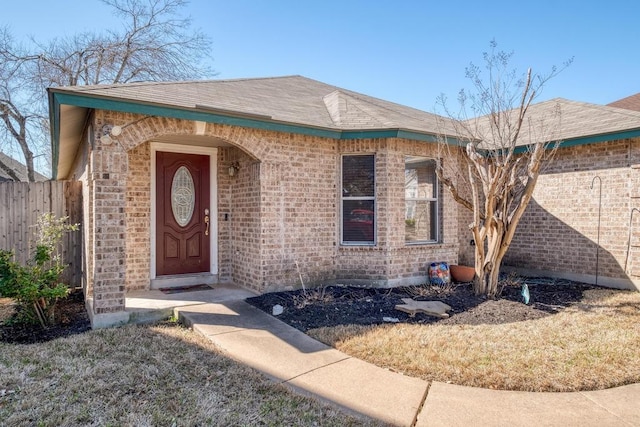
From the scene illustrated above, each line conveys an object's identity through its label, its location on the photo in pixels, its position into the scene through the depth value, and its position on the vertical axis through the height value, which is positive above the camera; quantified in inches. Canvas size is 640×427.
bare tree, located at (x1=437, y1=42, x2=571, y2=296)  245.4 +28.4
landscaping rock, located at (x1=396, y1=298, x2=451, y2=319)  213.3 -57.4
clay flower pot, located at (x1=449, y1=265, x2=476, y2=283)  299.1 -52.5
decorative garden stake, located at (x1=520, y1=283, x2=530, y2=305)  234.2 -54.2
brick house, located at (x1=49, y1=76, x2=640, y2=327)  251.1 +10.6
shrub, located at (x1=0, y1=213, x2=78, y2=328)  195.9 -40.8
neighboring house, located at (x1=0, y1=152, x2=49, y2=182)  758.9 +75.3
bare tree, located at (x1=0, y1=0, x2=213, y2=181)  653.9 +257.2
